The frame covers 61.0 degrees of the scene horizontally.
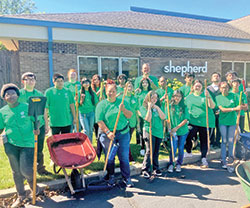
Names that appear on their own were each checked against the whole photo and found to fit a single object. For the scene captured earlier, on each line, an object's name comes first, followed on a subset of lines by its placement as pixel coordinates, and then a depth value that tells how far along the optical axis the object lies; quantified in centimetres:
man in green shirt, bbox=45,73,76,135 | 420
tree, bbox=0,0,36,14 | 3720
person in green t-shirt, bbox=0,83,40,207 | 318
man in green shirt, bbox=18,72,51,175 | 381
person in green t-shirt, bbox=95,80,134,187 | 369
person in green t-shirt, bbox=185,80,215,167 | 466
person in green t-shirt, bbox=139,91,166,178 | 400
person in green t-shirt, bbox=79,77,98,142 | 496
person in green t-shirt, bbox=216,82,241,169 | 461
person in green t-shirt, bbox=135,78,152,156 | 492
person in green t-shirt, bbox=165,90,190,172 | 440
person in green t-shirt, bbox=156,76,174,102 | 531
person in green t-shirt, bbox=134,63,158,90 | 507
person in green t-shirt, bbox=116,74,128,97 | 558
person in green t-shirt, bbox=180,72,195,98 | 551
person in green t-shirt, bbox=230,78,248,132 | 466
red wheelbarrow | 338
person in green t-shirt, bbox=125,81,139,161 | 517
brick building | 840
